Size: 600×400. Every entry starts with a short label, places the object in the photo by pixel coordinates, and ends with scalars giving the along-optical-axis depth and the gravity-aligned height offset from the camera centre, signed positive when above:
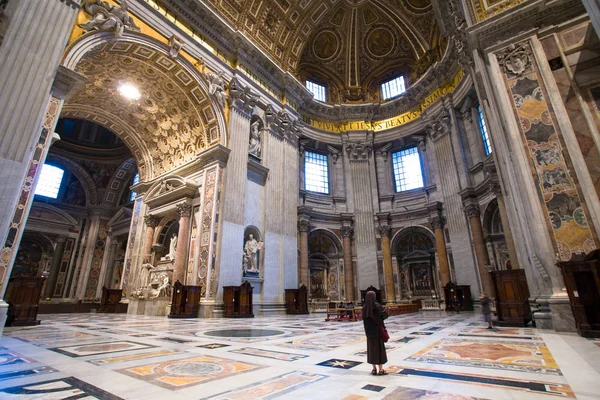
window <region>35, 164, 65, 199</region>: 19.08 +7.40
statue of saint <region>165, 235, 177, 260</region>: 13.15 +2.27
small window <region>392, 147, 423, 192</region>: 18.78 +7.82
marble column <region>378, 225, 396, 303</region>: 16.77 +2.02
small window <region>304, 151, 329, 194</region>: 19.30 +7.84
